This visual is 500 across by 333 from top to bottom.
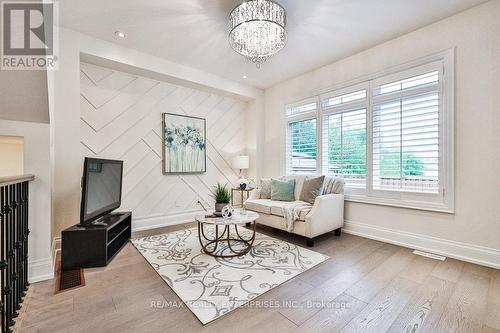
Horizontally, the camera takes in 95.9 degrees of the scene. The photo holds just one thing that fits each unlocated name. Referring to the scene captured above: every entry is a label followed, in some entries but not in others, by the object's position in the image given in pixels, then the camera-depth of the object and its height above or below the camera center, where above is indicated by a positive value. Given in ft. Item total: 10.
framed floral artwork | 13.34 +1.40
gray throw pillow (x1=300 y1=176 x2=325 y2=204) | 11.28 -1.14
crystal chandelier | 7.61 +5.00
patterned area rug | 5.92 -3.46
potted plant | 9.35 -1.35
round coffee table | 8.24 -3.23
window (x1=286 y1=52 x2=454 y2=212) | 8.96 +1.44
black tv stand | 7.63 -2.76
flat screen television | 7.94 -0.91
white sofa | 9.82 -2.27
